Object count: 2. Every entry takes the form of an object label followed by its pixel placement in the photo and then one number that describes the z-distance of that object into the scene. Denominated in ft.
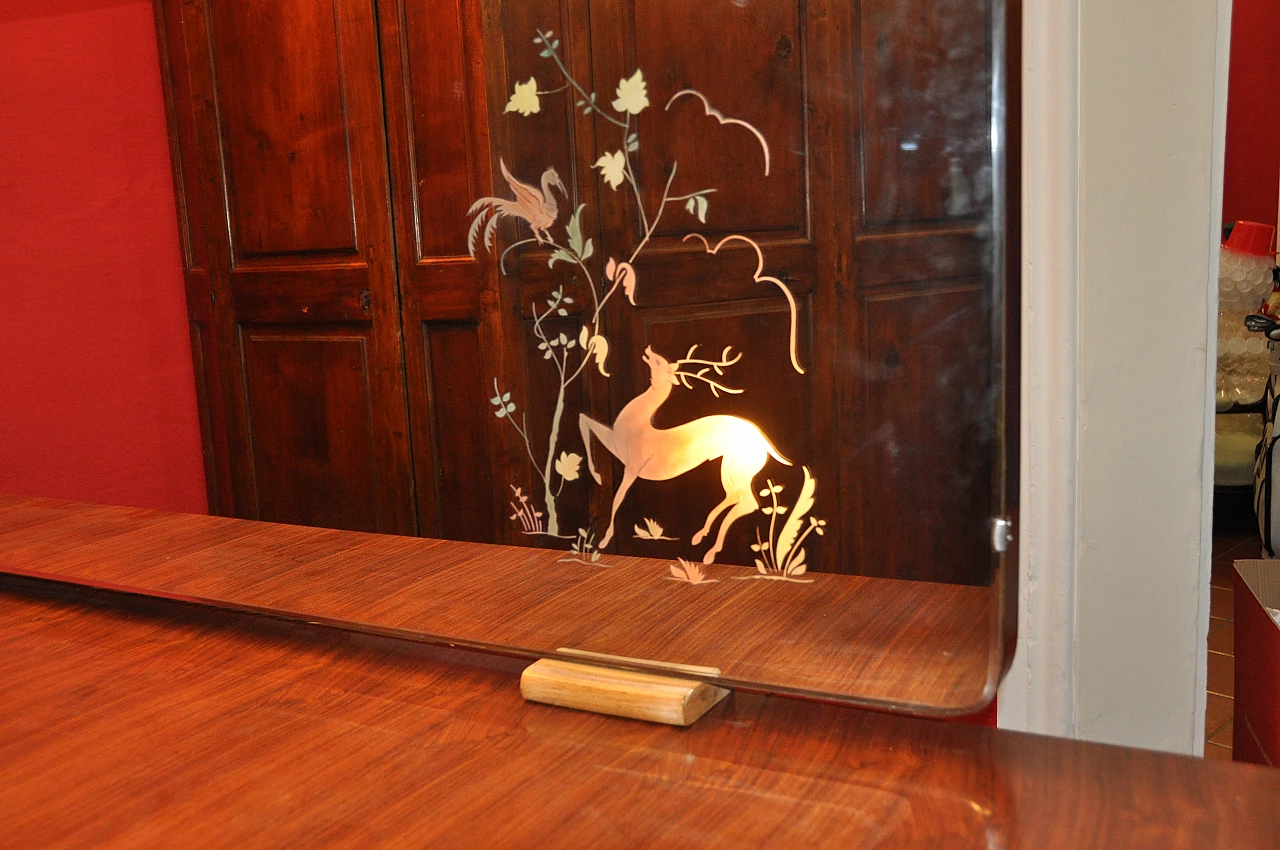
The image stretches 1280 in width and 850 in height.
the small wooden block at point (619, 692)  2.42
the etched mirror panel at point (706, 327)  2.20
